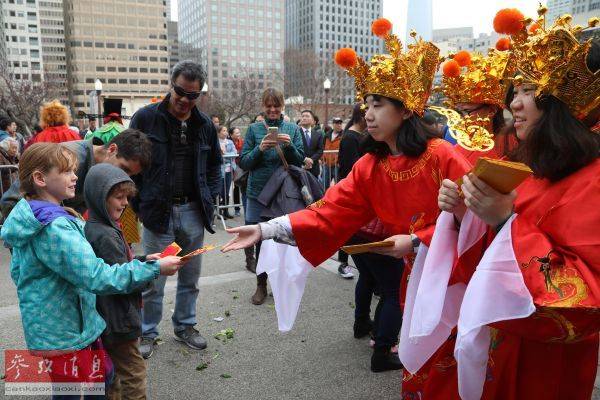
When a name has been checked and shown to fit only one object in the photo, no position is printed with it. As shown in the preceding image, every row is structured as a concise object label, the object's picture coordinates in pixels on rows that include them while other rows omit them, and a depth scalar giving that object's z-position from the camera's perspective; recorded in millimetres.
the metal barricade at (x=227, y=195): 8609
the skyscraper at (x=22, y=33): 101062
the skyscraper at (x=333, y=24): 97562
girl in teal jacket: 2068
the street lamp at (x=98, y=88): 15054
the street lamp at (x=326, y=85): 17498
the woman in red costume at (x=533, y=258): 1348
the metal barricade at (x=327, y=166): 9227
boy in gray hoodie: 2355
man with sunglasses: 3394
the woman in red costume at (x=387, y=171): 2398
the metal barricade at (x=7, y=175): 7306
